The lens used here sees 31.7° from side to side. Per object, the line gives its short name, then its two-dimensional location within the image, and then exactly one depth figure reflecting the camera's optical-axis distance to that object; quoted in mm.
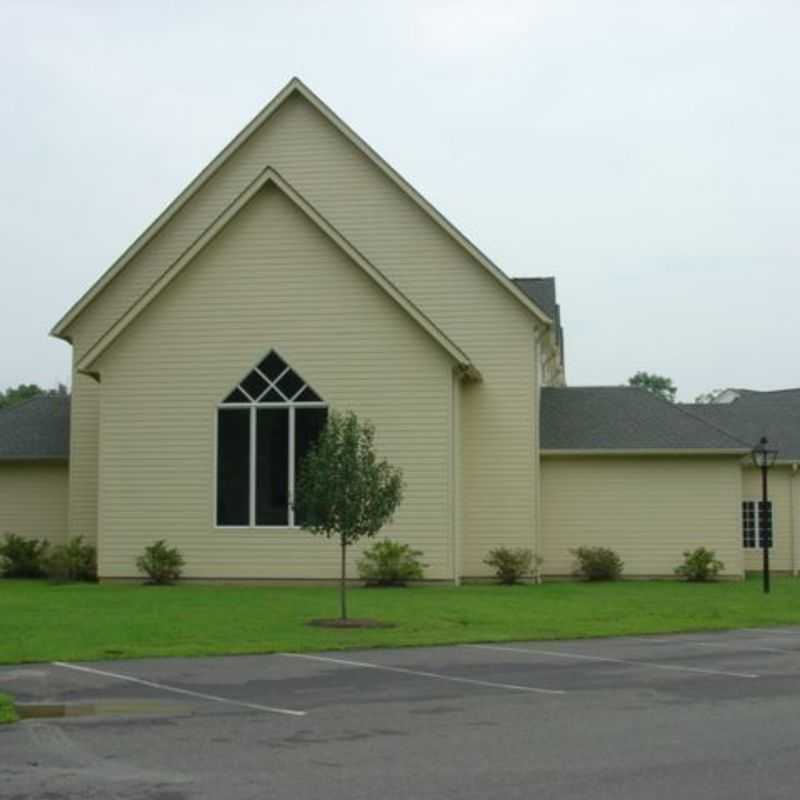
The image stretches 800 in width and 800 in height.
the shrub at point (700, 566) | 34344
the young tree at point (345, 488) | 22734
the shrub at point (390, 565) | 31000
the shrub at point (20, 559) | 35688
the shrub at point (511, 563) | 33469
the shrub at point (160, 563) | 31469
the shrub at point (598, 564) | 34562
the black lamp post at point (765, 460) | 30359
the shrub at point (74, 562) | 33438
